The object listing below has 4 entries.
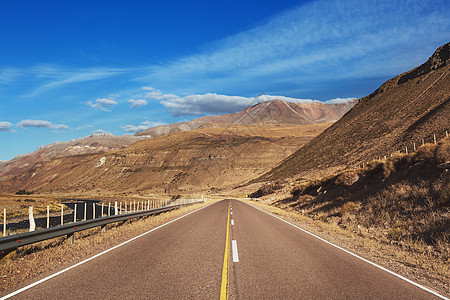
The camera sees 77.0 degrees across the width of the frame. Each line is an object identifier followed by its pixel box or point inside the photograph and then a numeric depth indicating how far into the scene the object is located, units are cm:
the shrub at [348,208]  1611
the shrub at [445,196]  1064
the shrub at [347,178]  2115
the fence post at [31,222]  861
